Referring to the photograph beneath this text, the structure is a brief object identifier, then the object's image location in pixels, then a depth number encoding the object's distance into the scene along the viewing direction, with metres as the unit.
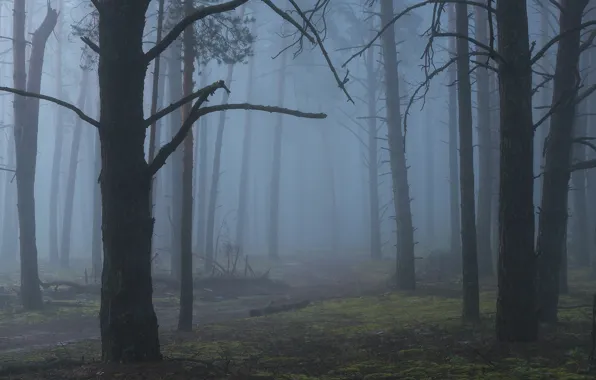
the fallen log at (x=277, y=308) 15.74
